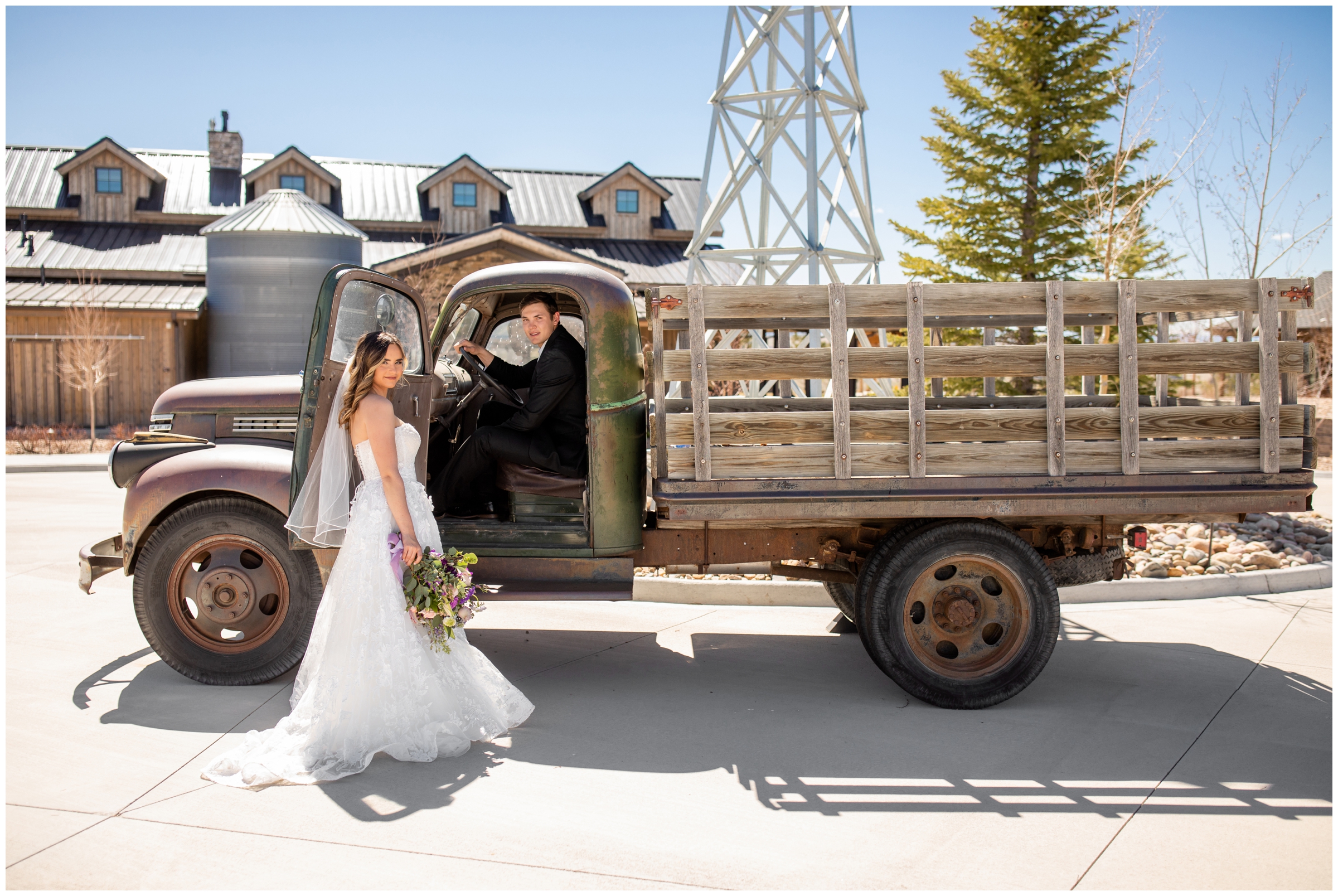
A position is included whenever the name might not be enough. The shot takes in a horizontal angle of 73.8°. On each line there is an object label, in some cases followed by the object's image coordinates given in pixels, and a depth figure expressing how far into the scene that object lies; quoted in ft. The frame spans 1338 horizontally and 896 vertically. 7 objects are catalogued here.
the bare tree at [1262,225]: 33.50
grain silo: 61.31
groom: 15.80
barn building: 64.59
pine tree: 50.29
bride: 12.46
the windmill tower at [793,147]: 35.04
